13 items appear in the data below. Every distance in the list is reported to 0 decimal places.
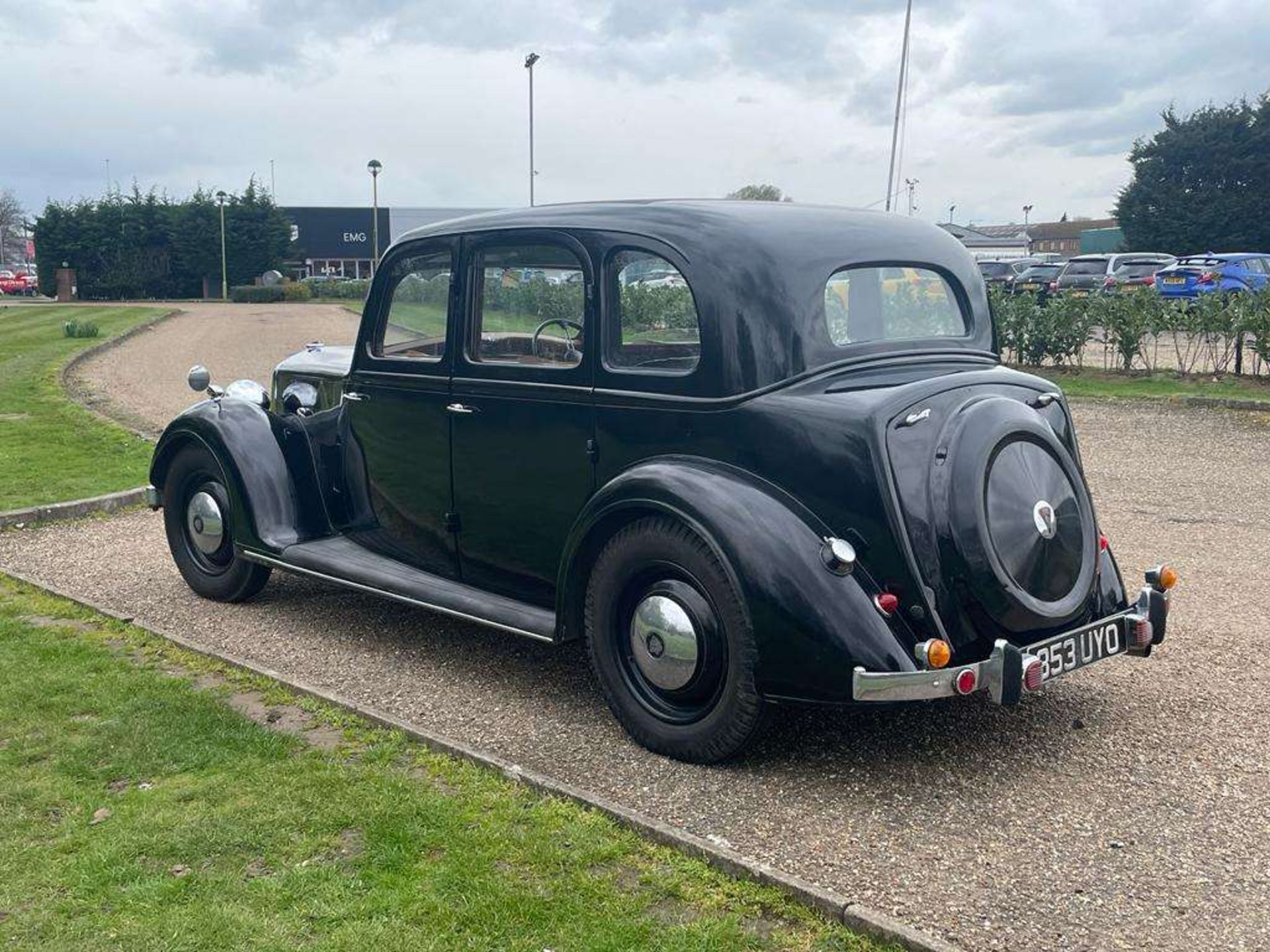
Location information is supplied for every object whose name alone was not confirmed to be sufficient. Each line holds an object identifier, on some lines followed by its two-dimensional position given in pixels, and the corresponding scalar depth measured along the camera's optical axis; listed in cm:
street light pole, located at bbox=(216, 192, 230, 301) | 5246
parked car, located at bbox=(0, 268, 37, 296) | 5684
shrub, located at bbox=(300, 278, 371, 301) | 5166
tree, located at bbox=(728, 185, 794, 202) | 3785
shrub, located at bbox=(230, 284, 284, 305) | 4788
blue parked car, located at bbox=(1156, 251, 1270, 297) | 2417
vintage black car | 381
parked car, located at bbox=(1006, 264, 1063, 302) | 2820
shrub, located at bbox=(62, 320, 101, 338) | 2480
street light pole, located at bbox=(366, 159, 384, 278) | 4594
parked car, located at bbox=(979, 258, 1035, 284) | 3192
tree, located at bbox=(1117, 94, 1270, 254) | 4219
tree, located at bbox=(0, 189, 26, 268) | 9539
